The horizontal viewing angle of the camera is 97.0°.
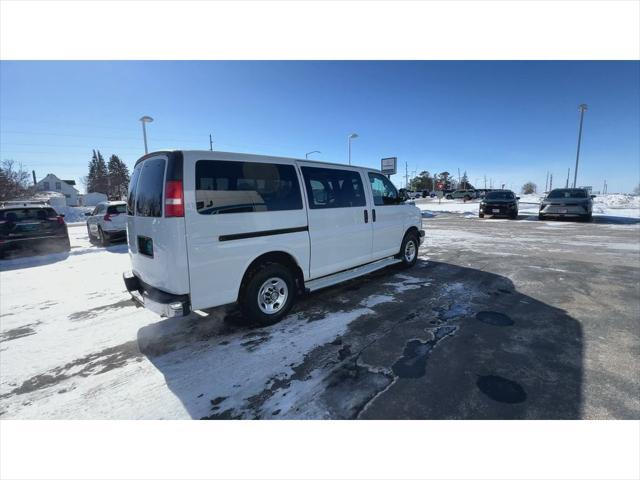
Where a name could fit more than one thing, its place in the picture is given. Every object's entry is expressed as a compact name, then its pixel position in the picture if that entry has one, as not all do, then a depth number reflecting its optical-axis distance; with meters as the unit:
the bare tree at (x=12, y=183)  29.89
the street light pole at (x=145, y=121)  17.67
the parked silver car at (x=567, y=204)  14.55
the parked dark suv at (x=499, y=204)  17.09
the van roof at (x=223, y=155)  3.03
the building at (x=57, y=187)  73.50
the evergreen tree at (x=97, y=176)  73.06
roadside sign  23.44
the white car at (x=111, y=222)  9.88
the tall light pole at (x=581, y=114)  19.80
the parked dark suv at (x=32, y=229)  7.83
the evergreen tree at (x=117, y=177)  68.62
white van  2.94
